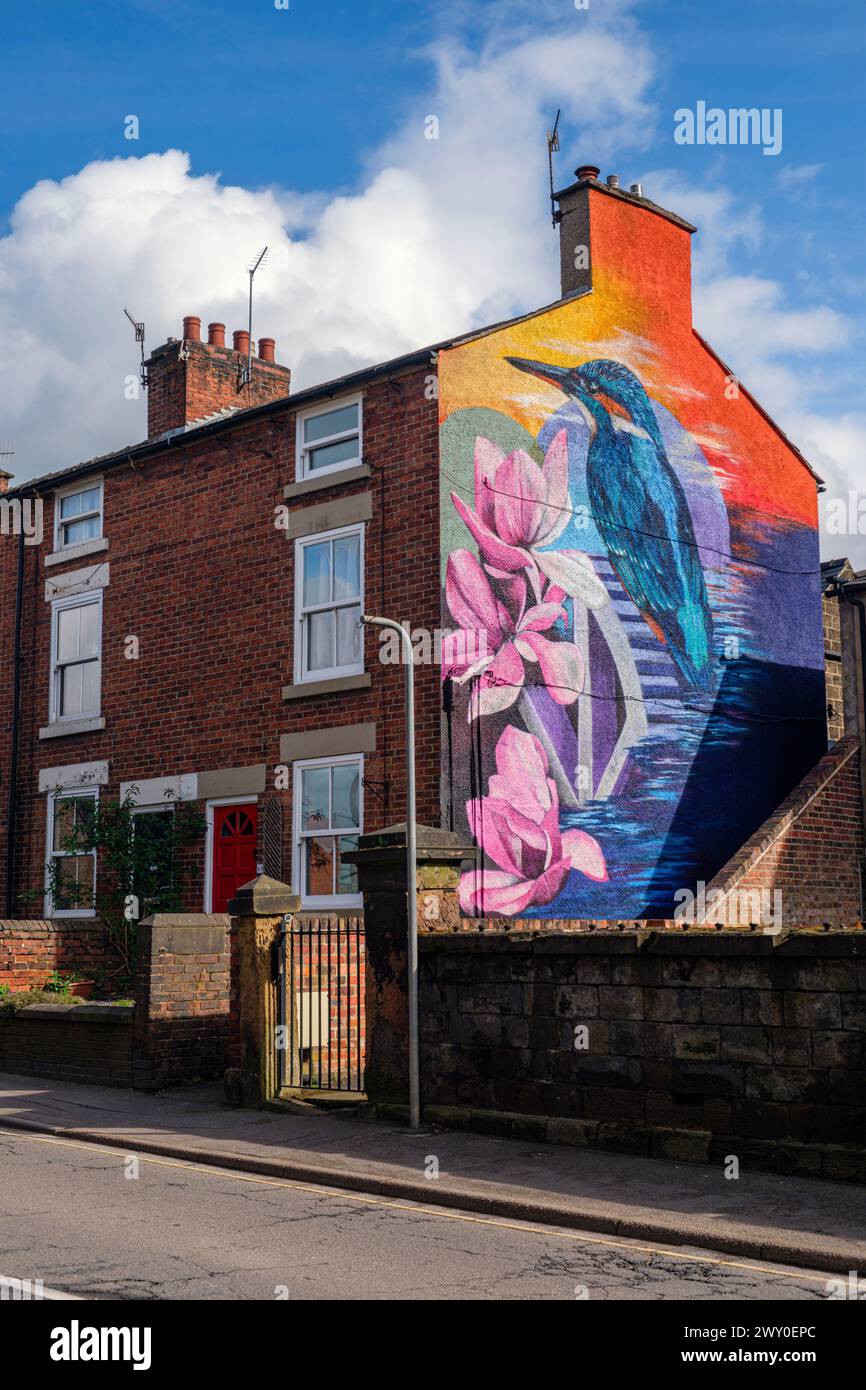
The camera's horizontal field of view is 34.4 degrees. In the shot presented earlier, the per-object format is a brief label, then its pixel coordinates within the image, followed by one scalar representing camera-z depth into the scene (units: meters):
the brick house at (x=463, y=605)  17.23
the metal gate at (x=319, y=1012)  13.41
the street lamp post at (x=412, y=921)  11.66
